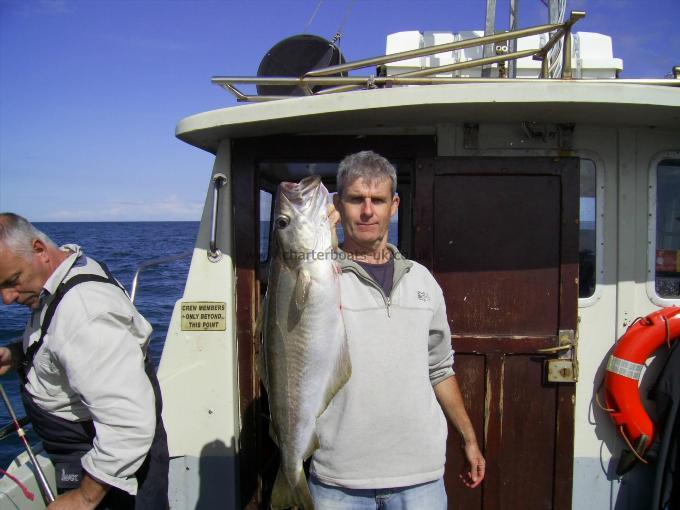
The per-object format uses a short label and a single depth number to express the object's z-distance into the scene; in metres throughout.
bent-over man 2.36
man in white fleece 2.31
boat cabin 3.55
